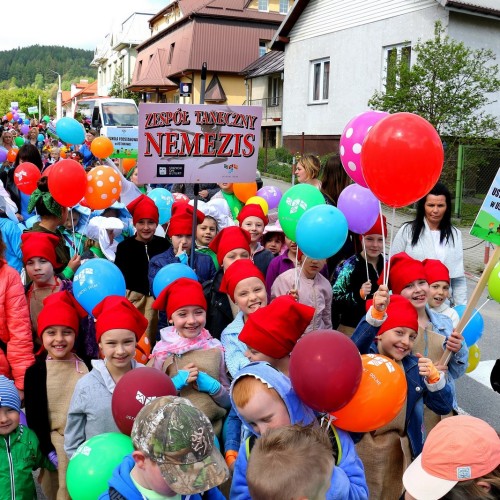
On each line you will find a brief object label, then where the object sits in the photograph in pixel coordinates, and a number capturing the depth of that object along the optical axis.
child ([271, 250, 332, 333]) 4.38
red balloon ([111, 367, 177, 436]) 2.47
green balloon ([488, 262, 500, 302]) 4.04
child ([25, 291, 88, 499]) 3.32
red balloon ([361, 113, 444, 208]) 3.28
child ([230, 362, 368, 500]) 2.41
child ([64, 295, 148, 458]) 3.05
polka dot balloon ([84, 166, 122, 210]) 5.81
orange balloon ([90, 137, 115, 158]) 9.71
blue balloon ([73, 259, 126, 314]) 3.95
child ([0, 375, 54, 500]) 2.99
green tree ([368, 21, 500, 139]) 15.24
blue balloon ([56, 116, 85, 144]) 9.46
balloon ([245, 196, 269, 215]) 6.42
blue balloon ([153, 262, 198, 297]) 4.19
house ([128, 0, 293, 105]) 38.91
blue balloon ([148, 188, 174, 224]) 6.87
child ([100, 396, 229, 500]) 1.97
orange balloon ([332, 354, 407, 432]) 2.61
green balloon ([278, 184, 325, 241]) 4.84
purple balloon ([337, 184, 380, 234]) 4.60
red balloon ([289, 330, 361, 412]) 2.39
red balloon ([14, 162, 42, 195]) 7.05
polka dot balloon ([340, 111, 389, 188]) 4.13
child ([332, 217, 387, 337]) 4.60
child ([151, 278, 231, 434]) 3.33
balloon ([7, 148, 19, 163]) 10.25
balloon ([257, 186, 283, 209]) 7.07
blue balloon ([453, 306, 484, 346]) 4.20
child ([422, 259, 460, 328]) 4.18
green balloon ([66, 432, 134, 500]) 2.38
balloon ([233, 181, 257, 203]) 6.89
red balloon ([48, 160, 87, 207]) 5.23
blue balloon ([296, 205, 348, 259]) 4.07
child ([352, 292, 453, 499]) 3.27
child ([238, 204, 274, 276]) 5.48
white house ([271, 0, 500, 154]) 18.23
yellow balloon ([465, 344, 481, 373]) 4.50
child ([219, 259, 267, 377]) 3.56
